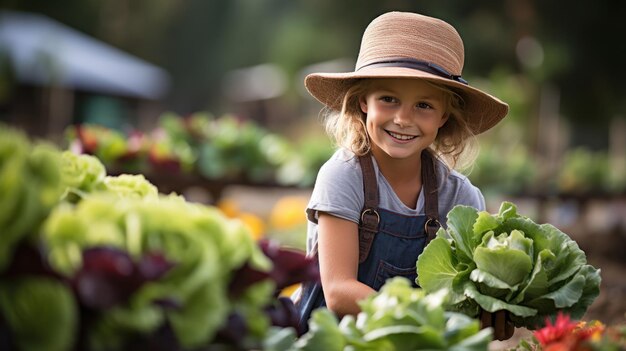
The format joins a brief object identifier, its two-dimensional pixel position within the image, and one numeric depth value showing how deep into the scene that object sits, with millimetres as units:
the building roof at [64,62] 21688
